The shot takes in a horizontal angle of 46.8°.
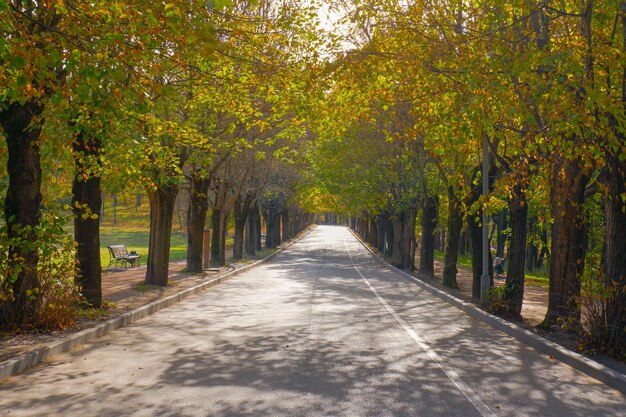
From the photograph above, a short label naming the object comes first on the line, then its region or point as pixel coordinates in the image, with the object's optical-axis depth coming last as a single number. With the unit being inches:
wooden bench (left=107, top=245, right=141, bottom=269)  1289.4
